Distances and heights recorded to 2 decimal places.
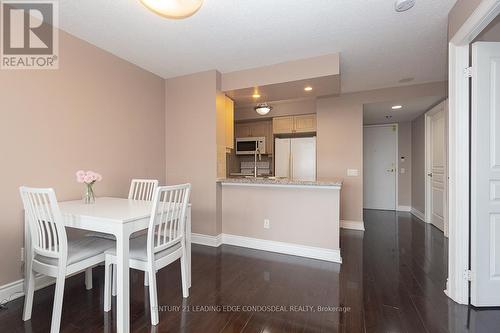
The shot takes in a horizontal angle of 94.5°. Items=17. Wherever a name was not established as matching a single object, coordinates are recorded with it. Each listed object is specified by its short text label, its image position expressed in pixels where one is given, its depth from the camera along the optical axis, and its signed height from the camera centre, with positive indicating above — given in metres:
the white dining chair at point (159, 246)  1.64 -0.62
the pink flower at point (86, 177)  2.08 -0.09
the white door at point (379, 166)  5.77 +0.01
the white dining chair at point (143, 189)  2.60 -0.26
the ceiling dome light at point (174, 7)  1.36 +0.96
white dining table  1.49 -0.40
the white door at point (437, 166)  4.00 +0.00
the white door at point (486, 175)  1.84 -0.07
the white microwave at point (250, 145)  5.32 +0.49
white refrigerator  4.80 +0.17
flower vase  2.14 -0.27
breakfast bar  2.81 -0.65
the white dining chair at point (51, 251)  1.50 -0.62
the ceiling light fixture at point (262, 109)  4.20 +1.06
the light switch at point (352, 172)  4.16 -0.11
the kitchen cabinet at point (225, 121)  3.29 +0.68
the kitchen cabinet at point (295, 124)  4.89 +0.92
